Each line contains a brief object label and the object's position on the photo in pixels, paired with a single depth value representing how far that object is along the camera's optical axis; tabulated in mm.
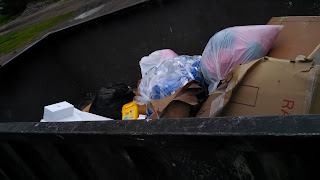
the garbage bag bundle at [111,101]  2586
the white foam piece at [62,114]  2100
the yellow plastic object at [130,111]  2395
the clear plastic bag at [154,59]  2723
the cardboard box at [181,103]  1646
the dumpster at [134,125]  895
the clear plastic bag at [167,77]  2182
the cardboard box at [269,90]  1375
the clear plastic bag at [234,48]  1956
